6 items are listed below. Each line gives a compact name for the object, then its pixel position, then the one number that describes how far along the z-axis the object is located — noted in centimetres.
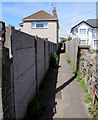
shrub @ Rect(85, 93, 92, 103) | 358
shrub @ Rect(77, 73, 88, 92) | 446
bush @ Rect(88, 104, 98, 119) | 283
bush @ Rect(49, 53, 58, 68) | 832
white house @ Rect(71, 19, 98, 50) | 2255
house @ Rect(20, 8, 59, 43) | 1576
